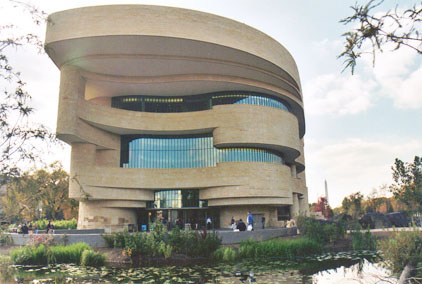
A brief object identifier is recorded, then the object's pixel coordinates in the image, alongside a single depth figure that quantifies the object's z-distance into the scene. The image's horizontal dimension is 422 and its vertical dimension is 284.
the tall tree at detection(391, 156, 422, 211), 43.86
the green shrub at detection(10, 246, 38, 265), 16.39
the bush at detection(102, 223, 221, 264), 17.02
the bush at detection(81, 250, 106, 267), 16.18
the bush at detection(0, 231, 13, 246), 8.29
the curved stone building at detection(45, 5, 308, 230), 28.19
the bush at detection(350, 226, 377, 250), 20.17
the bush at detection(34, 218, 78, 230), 34.81
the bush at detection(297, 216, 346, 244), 21.34
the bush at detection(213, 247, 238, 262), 16.55
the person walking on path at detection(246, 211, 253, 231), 24.14
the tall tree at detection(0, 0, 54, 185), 7.82
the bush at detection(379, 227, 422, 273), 8.61
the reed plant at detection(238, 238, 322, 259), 17.41
